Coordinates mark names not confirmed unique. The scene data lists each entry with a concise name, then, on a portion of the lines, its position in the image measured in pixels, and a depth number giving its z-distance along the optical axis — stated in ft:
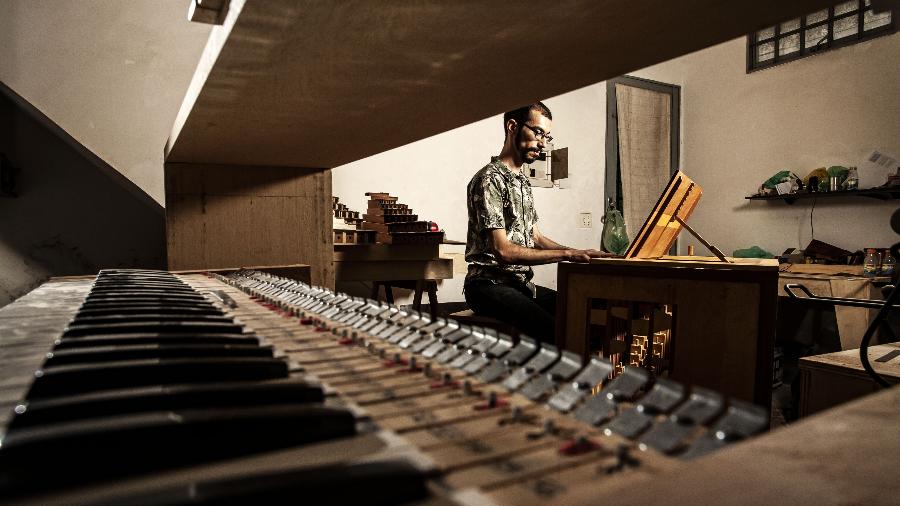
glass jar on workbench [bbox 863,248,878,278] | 16.07
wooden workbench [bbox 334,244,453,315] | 12.63
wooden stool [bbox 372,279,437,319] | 16.42
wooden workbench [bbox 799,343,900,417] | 6.85
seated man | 9.21
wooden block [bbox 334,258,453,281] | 12.68
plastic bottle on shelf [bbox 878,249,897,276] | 16.20
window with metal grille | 19.21
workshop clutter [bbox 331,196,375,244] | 12.61
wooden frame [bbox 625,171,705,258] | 8.37
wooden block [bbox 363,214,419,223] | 13.21
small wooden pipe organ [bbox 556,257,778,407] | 6.62
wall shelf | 17.94
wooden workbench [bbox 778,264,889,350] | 14.73
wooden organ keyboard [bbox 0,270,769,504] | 1.22
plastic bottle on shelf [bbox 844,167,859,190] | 18.75
